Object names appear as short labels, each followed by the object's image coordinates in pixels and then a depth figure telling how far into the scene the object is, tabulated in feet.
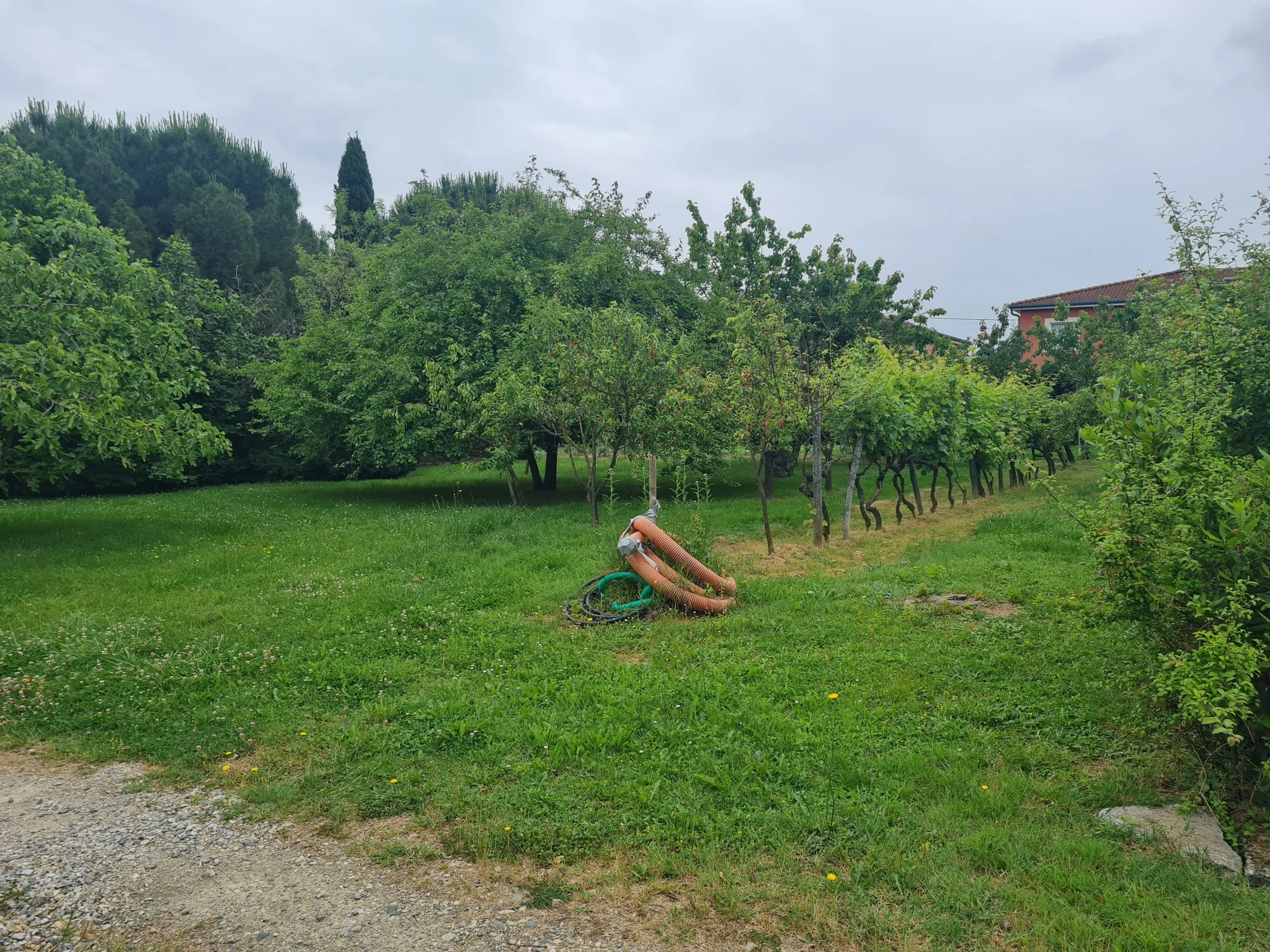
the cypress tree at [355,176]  130.62
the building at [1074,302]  123.85
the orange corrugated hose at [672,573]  25.32
